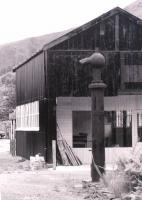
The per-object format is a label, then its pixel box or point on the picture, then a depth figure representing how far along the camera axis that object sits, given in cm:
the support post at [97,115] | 1608
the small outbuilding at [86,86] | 2534
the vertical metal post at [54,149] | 2337
